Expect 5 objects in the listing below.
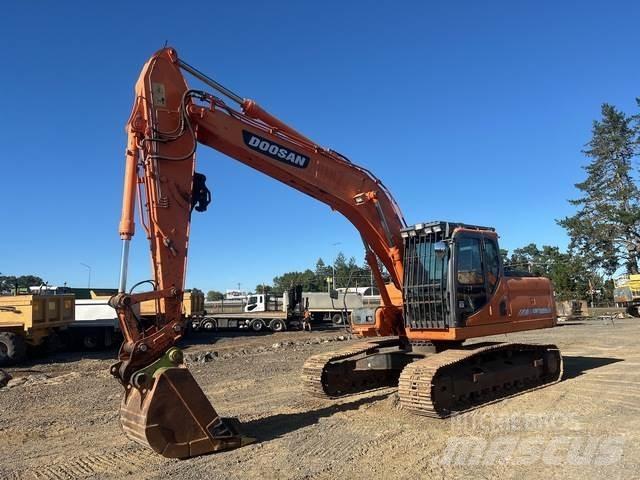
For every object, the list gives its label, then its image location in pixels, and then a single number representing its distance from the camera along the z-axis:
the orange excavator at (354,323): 6.88
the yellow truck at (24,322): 18.00
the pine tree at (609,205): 56.09
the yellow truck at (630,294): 36.72
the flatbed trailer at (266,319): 35.19
